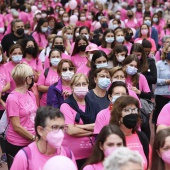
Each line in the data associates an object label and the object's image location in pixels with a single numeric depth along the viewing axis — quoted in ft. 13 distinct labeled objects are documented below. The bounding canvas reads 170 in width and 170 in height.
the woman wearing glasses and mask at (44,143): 28.09
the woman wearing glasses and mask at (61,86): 46.65
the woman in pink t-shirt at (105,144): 29.40
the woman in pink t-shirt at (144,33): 79.92
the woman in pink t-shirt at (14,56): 54.65
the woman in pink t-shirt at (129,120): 33.35
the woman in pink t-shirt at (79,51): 61.87
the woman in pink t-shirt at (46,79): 51.96
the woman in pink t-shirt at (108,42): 67.51
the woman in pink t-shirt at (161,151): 29.96
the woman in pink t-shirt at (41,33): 80.64
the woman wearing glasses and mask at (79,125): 38.09
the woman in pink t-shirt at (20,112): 38.86
